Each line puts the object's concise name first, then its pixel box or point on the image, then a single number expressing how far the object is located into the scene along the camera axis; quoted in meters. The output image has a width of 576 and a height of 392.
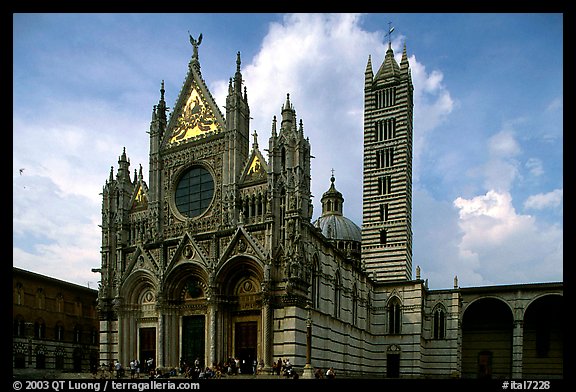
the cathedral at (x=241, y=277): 31.41
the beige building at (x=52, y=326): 39.91
